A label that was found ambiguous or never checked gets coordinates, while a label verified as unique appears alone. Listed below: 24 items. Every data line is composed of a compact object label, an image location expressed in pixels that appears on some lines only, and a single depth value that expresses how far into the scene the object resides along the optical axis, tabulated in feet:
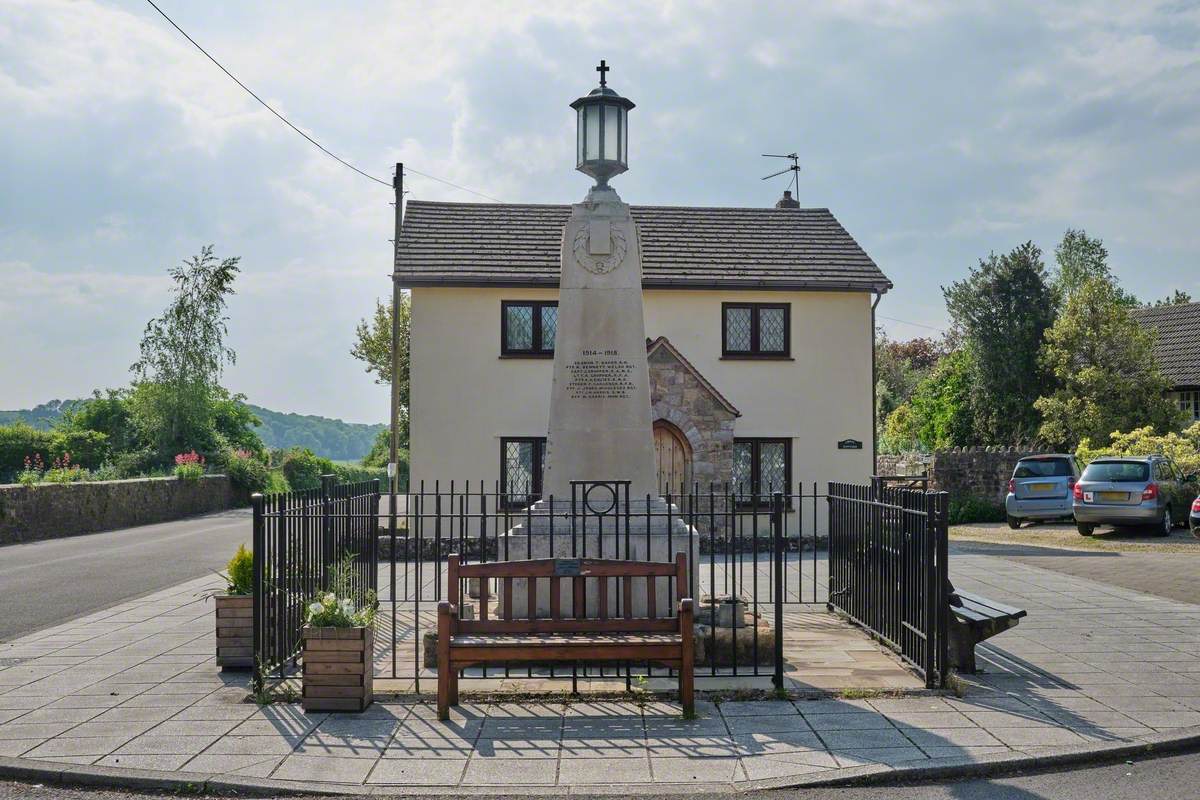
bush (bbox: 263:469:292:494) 119.96
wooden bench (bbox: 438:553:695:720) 22.45
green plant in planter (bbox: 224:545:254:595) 27.78
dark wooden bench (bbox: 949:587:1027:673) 26.73
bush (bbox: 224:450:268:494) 116.88
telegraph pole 83.64
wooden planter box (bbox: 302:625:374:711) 23.17
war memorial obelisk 32.68
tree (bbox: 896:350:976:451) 118.52
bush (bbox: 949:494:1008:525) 87.20
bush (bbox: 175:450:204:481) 103.29
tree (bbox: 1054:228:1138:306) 174.81
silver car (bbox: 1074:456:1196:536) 66.08
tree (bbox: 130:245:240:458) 119.24
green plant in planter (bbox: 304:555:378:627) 23.36
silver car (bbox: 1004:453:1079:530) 75.61
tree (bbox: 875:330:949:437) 170.30
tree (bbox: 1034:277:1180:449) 97.19
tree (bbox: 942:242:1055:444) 112.57
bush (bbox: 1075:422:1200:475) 74.69
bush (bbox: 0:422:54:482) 124.12
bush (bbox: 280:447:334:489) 142.31
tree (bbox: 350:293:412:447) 151.02
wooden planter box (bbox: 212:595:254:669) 27.35
